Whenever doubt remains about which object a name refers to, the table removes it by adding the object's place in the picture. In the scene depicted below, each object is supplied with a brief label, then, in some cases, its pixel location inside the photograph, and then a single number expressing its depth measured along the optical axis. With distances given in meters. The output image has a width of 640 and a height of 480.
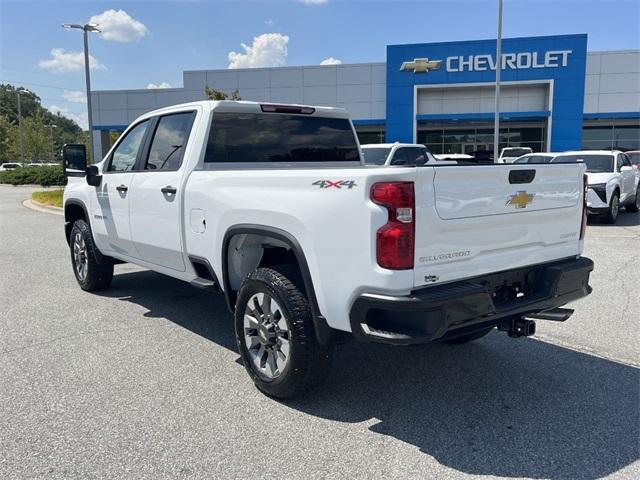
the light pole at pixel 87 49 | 23.05
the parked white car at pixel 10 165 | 66.47
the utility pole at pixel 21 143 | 53.22
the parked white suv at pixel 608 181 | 12.76
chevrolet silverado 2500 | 2.99
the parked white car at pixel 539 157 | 14.73
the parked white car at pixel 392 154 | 13.17
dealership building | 33.06
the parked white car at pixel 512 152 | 26.18
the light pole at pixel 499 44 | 22.97
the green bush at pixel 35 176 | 31.84
